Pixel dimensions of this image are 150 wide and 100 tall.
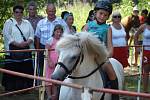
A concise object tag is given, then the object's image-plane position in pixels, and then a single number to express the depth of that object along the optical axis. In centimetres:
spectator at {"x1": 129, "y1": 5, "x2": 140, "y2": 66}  1464
